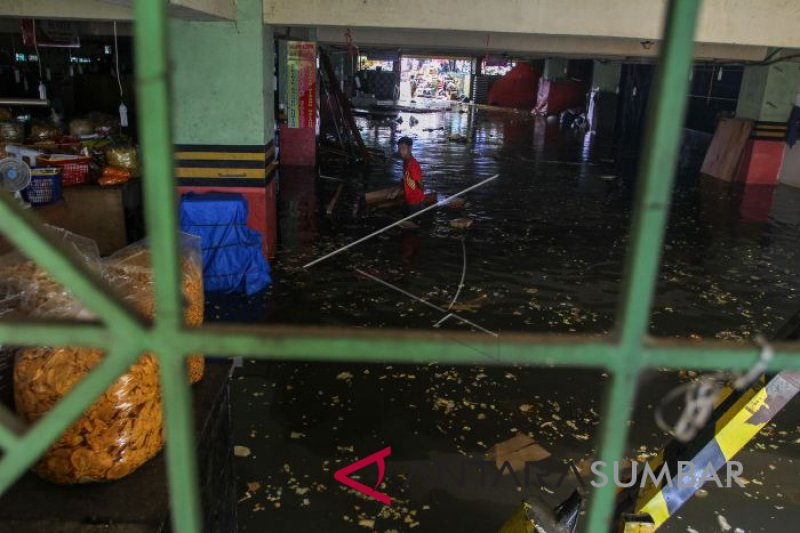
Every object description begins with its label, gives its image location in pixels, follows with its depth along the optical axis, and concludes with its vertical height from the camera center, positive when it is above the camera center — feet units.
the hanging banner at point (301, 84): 29.89 +0.86
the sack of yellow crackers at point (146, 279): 7.84 -2.46
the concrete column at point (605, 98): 69.31 +1.84
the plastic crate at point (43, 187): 18.71 -2.92
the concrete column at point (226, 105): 20.62 -0.26
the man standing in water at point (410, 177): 29.01 -3.28
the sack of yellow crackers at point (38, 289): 7.26 -2.43
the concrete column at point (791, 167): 40.09 -2.79
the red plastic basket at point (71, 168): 20.10 -2.48
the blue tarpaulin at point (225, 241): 19.08 -4.36
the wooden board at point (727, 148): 41.65 -1.91
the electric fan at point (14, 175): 17.70 -2.44
